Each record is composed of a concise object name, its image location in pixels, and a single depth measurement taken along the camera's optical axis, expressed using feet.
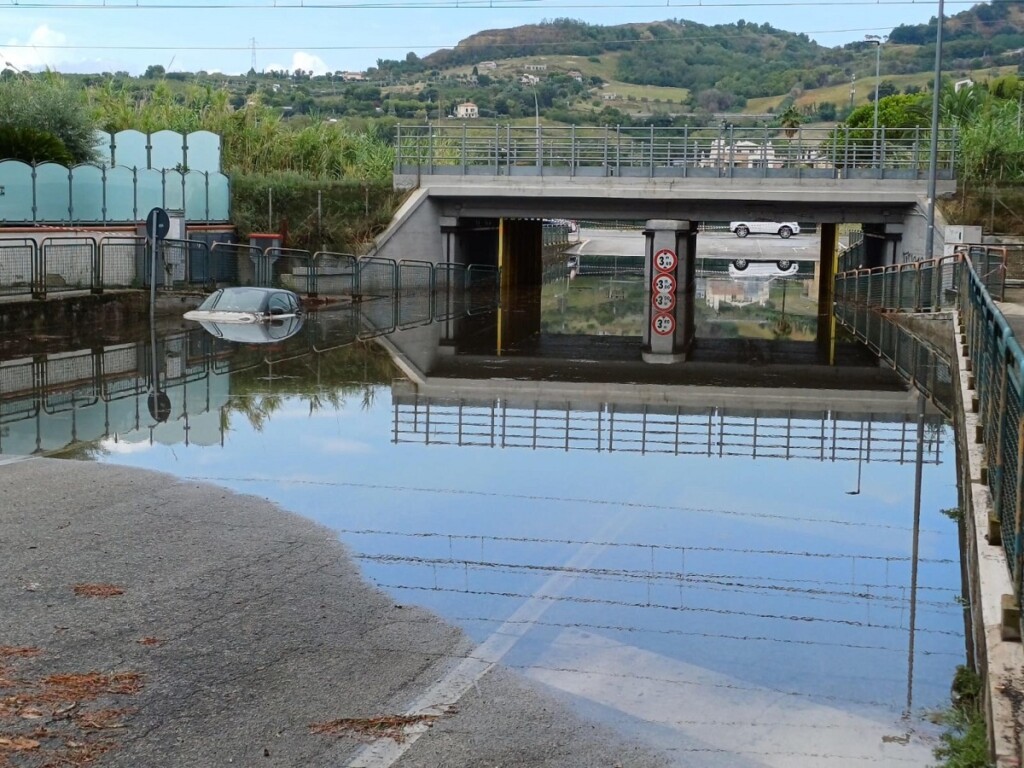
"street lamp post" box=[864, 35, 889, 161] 210.79
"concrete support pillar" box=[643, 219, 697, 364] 139.44
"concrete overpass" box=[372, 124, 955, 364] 157.58
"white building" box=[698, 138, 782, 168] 160.35
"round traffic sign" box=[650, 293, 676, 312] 149.38
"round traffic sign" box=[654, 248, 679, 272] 162.71
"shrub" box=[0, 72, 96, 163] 150.00
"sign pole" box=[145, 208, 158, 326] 98.78
